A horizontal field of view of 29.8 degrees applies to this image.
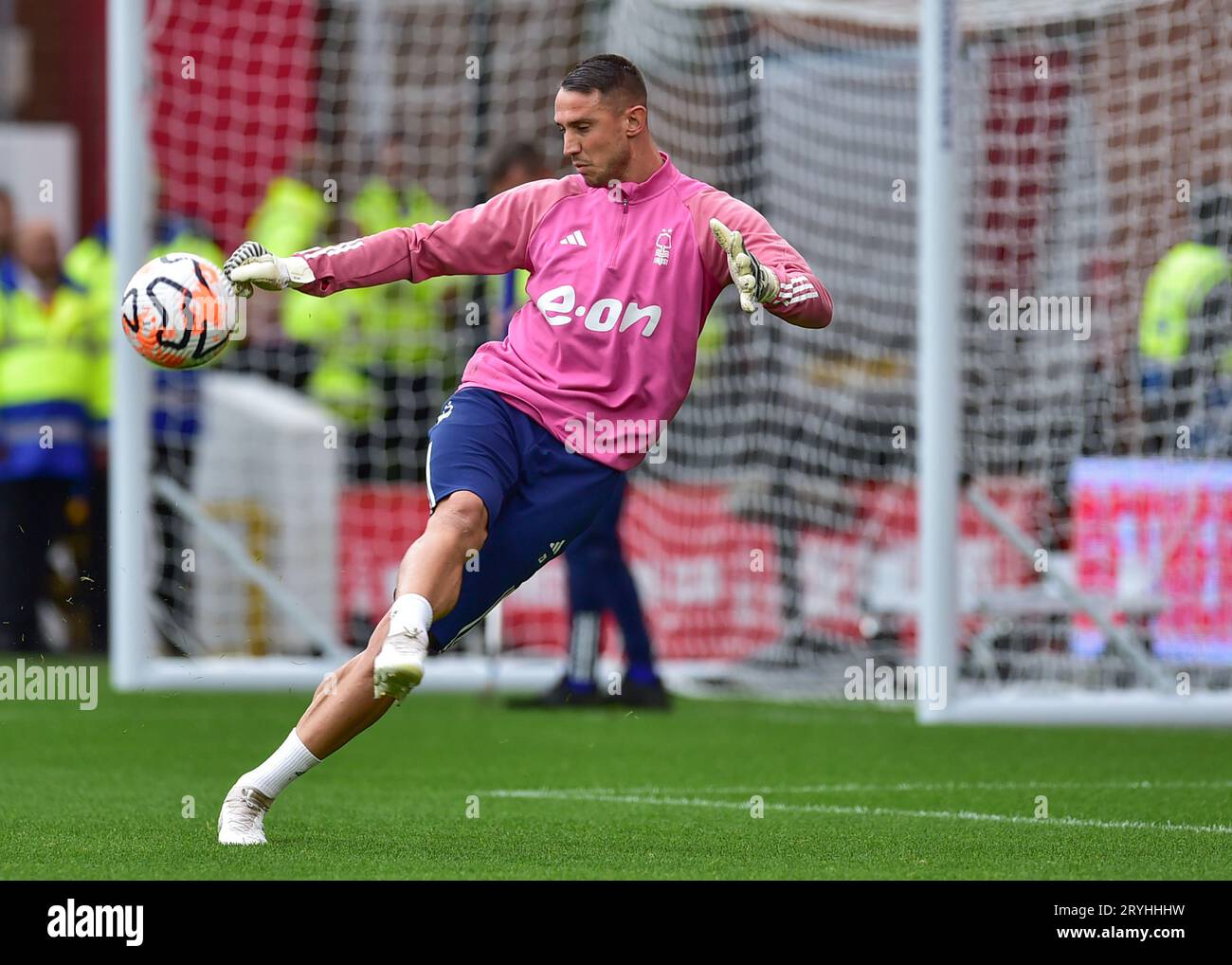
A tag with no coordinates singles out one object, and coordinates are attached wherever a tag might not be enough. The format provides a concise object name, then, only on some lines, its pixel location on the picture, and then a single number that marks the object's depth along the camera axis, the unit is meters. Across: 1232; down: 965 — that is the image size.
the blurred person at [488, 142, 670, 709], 11.00
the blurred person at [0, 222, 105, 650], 14.80
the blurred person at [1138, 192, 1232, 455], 11.53
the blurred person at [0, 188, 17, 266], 15.27
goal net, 11.88
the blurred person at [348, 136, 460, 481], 13.27
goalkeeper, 6.29
